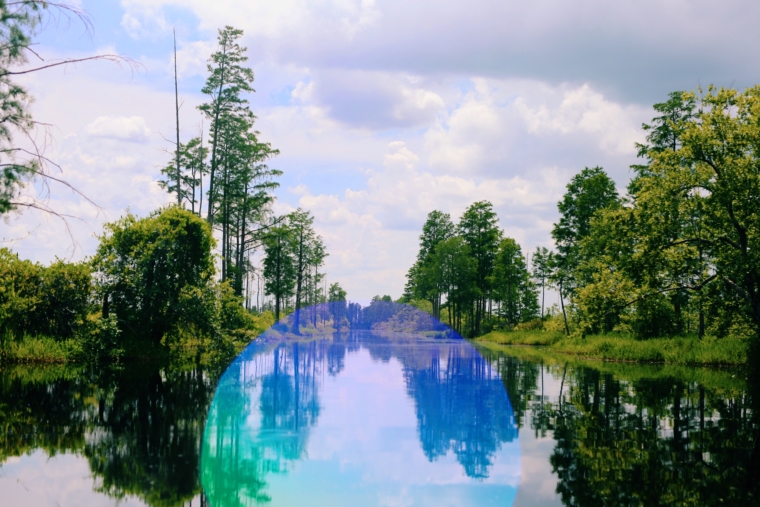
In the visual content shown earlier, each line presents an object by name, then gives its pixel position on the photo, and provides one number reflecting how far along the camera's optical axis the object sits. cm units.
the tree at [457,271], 7000
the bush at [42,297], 2294
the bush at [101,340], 2439
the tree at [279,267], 5931
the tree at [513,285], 6819
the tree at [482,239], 7419
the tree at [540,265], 6986
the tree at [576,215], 5050
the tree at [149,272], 2641
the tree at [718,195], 2550
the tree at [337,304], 10288
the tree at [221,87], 4078
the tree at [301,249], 6499
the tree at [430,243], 8056
